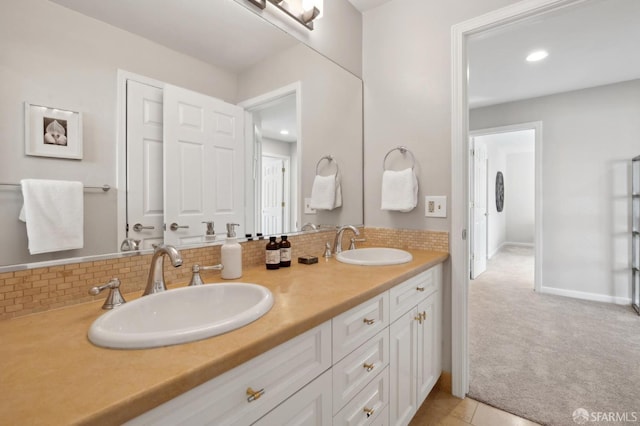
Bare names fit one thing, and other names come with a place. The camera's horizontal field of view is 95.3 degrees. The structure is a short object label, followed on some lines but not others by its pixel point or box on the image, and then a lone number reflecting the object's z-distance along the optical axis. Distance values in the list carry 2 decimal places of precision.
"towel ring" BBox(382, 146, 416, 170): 1.82
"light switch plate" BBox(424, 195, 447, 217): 1.70
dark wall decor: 6.18
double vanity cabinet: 0.58
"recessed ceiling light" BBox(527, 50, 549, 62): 2.54
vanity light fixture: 1.50
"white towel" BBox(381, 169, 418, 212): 1.76
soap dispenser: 1.11
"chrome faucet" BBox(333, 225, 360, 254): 1.71
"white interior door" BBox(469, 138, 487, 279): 4.16
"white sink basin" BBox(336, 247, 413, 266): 1.65
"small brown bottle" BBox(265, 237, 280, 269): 1.28
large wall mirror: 0.77
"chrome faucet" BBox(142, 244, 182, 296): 0.90
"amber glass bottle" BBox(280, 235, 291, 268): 1.34
